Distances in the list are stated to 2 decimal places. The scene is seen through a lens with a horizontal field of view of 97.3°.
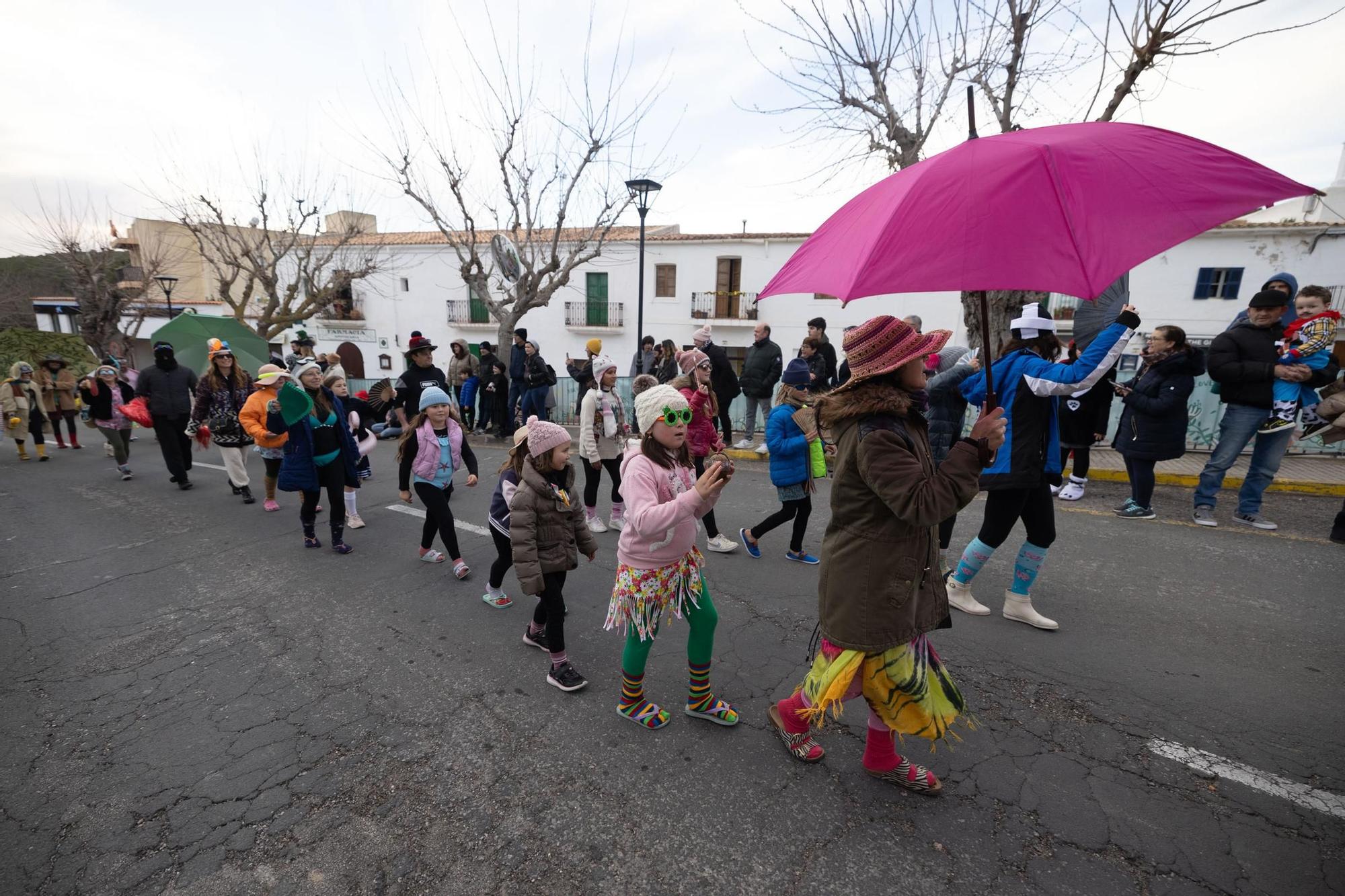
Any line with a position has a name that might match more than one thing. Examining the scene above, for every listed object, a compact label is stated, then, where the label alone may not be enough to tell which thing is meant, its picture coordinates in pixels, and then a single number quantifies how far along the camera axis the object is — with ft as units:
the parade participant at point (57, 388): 34.87
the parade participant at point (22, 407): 31.40
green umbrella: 26.99
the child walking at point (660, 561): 8.21
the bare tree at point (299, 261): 59.26
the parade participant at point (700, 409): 16.15
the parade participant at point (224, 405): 21.94
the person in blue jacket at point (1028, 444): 10.69
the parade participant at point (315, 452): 17.33
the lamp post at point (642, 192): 37.72
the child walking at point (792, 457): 14.82
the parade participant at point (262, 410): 17.10
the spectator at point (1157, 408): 18.52
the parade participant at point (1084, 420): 20.74
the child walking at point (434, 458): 15.24
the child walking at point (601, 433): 18.48
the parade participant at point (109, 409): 28.37
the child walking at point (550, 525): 10.19
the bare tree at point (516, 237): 42.57
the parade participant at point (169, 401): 24.90
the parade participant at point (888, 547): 6.61
